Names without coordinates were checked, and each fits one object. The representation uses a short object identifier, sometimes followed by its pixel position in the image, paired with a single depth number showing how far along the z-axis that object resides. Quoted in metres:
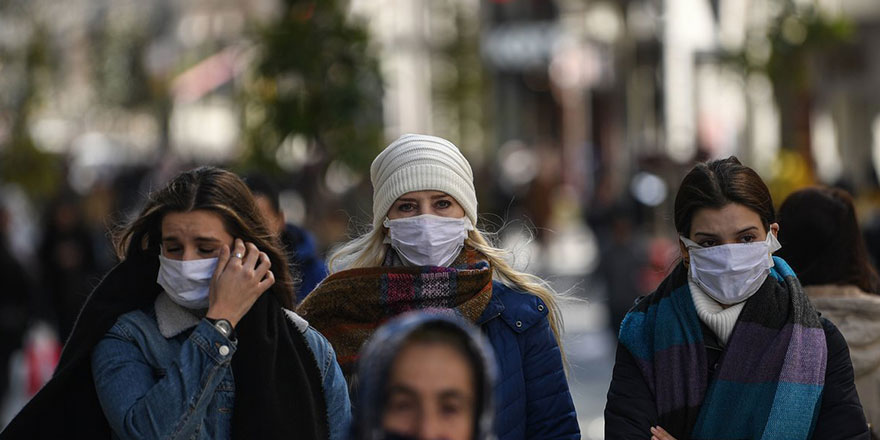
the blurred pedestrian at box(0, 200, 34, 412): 22.27
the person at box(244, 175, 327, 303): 12.90
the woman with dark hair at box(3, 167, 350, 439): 7.48
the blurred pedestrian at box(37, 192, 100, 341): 26.22
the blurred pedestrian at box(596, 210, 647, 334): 26.70
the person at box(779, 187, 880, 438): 9.76
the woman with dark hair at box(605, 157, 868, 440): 7.79
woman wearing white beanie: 8.31
